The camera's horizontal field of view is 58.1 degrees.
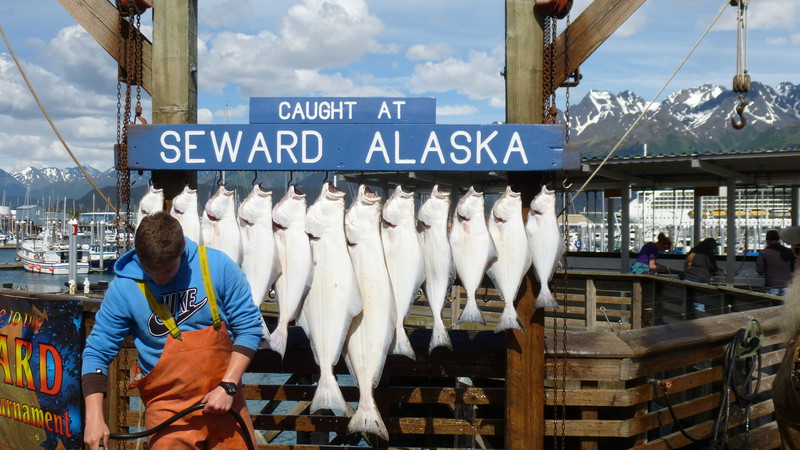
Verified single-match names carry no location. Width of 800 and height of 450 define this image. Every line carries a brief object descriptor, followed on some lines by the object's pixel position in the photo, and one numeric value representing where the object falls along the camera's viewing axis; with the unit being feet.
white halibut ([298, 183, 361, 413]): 11.46
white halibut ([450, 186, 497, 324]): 11.85
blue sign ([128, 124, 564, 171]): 12.19
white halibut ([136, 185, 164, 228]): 12.42
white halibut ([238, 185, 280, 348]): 11.71
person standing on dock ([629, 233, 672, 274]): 43.52
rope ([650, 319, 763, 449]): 14.80
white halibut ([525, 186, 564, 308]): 12.05
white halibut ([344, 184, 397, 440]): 11.57
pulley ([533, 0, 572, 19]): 12.17
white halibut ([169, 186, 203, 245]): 12.14
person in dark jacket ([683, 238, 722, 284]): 38.11
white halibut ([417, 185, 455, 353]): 11.90
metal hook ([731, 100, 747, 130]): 19.78
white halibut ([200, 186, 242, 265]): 11.89
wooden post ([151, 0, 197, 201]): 12.91
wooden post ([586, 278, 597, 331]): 37.45
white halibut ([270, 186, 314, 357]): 11.53
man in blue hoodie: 9.70
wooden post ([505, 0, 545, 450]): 12.51
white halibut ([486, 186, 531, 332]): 12.03
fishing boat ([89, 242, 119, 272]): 218.98
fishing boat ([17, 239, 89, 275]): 214.90
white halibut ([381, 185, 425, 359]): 11.71
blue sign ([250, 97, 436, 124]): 12.42
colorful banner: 13.92
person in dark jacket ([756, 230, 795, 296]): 34.63
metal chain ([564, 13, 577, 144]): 12.25
